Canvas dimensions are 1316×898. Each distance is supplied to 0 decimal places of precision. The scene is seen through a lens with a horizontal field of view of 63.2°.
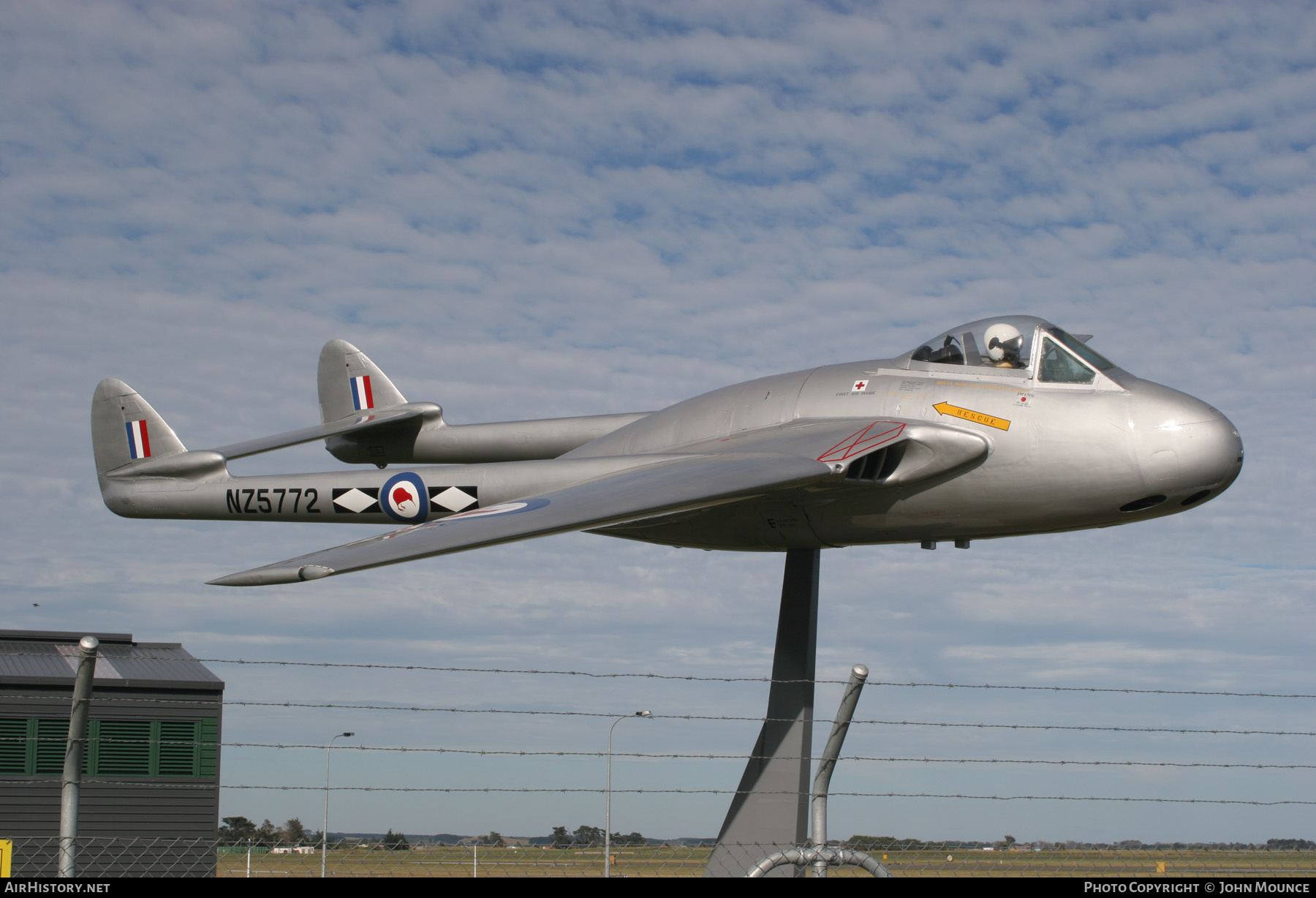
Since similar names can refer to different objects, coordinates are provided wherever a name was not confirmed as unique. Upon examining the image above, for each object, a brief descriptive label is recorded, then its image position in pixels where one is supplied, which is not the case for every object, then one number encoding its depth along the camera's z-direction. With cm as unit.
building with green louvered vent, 2644
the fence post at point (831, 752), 764
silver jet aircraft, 1013
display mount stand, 1127
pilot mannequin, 1127
